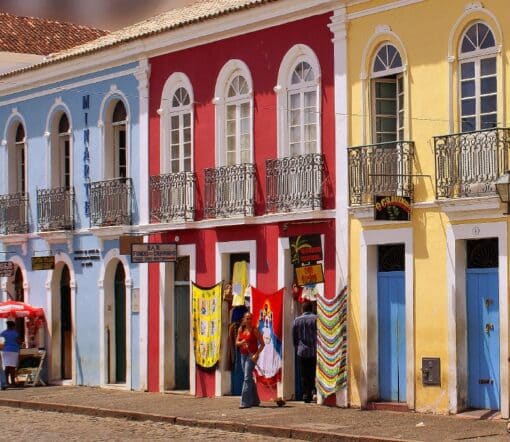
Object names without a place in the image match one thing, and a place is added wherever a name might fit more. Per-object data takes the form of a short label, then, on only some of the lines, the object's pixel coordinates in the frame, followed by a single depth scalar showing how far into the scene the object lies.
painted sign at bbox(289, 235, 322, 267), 25.81
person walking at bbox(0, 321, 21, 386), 32.44
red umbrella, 33.25
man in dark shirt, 25.89
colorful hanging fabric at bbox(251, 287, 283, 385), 26.77
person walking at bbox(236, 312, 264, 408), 25.78
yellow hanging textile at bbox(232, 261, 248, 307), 28.03
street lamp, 20.27
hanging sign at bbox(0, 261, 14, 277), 35.03
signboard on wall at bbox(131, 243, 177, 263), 28.67
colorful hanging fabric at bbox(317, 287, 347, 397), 25.22
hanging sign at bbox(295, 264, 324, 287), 25.72
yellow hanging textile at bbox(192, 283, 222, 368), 28.45
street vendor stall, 33.31
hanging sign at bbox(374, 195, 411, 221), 23.55
